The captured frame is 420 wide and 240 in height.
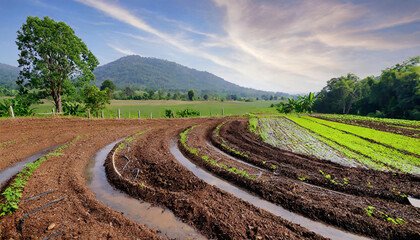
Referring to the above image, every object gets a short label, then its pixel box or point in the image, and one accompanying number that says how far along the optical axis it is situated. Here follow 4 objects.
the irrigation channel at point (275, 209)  4.30
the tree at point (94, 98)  21.33
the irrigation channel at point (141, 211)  4.26
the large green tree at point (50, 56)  18.36
